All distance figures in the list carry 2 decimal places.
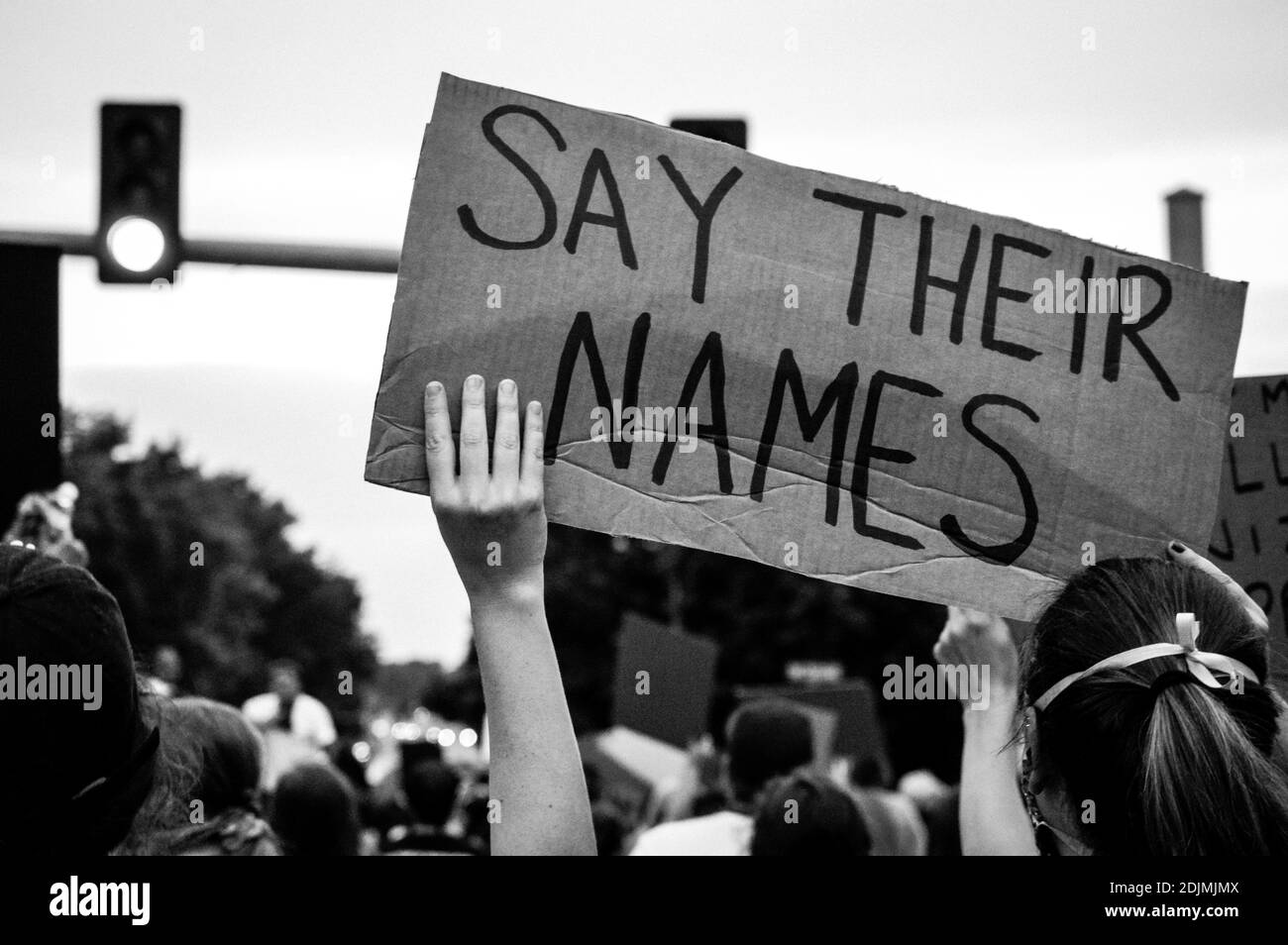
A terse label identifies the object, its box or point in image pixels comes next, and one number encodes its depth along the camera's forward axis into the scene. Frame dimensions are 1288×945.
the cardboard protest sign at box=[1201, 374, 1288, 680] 3.05
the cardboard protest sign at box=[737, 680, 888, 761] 10.66
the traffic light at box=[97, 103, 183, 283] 6.73
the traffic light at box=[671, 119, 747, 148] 5.50
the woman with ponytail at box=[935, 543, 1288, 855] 1.60
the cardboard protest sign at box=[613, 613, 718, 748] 7.74
